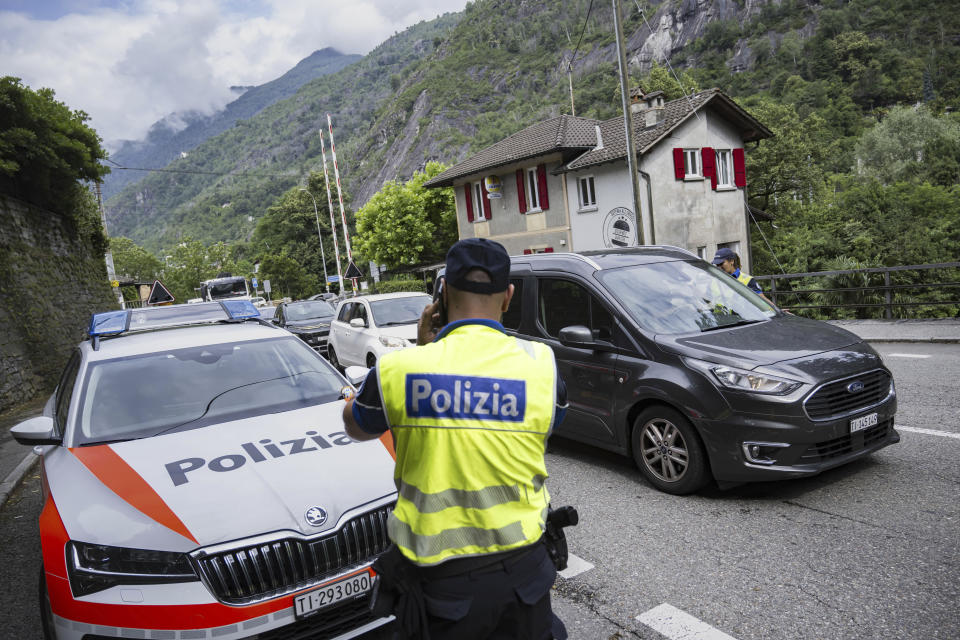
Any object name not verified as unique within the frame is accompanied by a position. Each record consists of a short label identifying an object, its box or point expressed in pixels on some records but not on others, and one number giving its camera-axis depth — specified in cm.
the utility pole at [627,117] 1625
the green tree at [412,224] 5038
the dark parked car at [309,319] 1661
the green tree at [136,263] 9478
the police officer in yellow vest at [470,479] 173
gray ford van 446
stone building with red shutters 2747
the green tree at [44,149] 1401
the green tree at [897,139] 5225
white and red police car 266
